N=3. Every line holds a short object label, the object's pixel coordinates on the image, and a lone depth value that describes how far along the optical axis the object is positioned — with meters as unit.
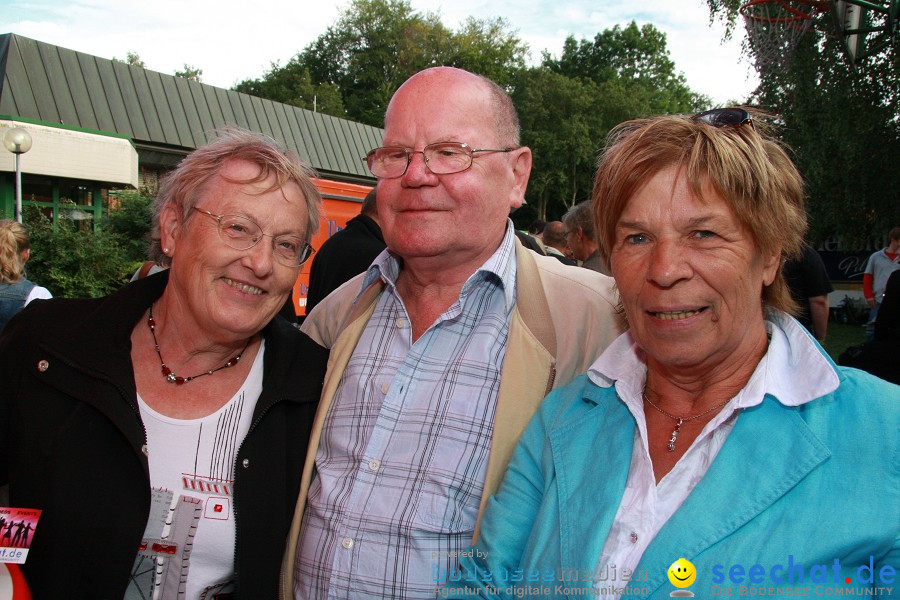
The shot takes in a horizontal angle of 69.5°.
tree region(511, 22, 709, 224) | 41.09
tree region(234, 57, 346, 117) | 40.94
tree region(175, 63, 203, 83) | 52.04
